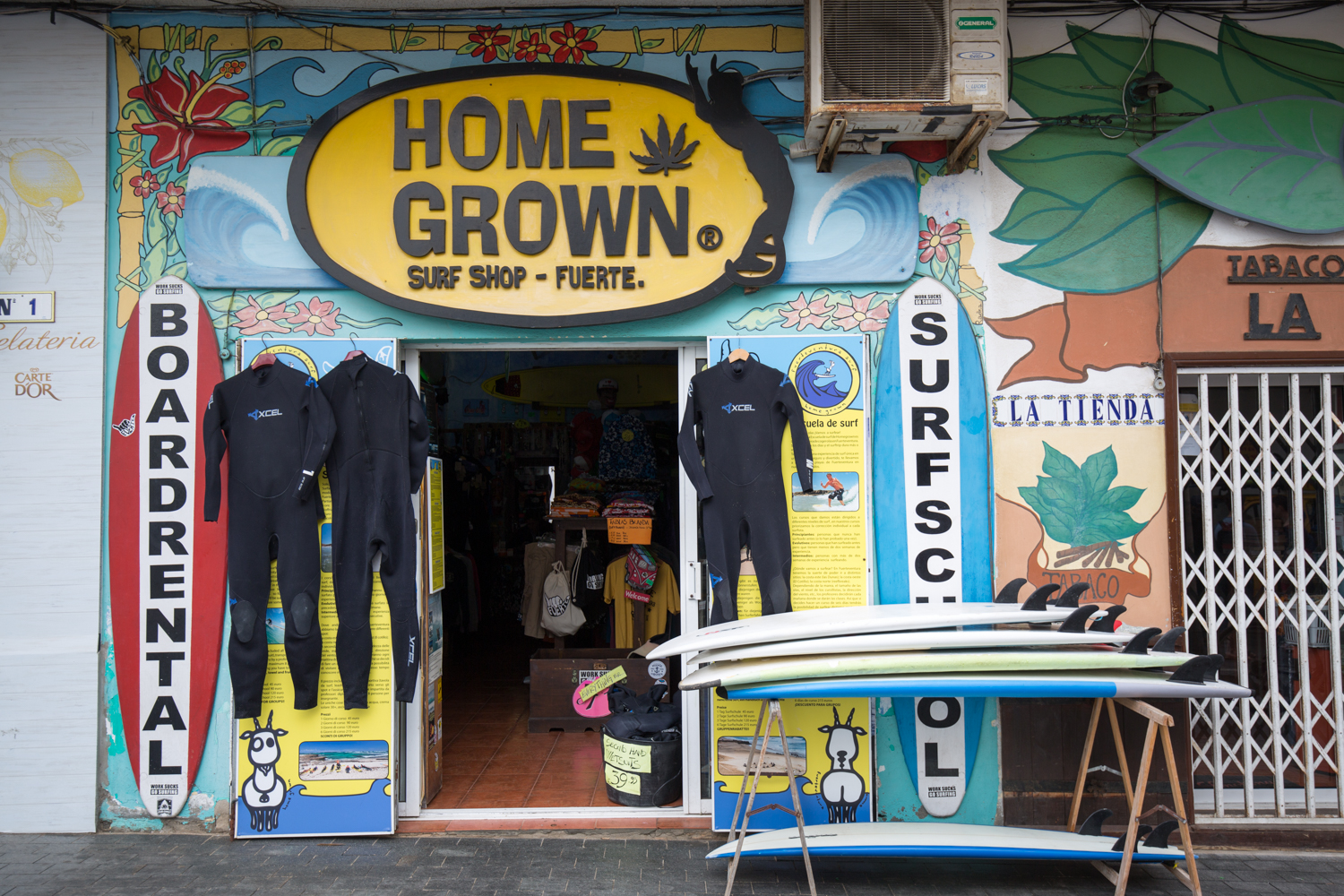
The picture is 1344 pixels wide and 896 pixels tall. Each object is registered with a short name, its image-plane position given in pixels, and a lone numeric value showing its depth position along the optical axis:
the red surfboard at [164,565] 4.14
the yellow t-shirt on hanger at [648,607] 6.08
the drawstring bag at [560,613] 6.02
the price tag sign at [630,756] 4.30
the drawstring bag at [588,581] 6.21
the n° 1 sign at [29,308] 4.22
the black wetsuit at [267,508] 4.00
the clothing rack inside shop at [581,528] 6.06
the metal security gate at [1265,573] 4.18
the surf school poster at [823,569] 4.05
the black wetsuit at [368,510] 4.03
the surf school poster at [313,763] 4.05
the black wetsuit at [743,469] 4.02
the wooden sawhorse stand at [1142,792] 3.16
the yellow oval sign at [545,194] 4.19
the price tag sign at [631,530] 5.88
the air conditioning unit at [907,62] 3.84
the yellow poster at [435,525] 4.47
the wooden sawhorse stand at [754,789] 3.27
